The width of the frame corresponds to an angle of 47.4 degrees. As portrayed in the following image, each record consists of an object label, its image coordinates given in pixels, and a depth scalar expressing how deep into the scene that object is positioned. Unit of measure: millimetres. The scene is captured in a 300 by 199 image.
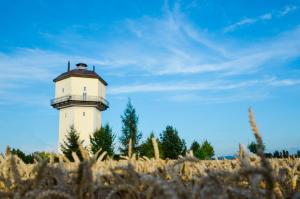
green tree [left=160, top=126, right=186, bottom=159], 51719
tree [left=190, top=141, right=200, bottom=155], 56319
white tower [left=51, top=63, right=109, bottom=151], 63000
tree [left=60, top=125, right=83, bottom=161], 48481
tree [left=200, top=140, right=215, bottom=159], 56872
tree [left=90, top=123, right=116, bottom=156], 54531
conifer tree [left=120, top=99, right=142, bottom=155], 60312
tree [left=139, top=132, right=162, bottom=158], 48197
